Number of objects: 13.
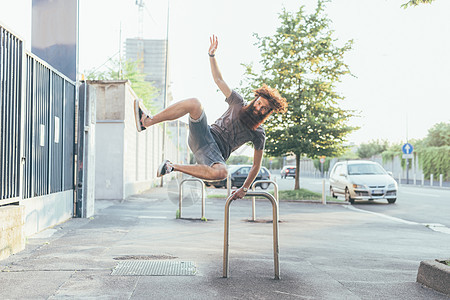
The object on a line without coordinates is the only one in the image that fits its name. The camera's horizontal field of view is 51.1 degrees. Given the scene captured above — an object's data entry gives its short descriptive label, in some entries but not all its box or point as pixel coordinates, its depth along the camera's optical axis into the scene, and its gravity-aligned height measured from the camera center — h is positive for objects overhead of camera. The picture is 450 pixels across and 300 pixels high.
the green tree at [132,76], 36.38 +6.07
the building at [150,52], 142.75 +30.86
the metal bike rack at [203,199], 11.34 -1.12
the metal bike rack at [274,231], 5.03 -0.88
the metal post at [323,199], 17.45 -1.68
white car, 17.47 -1.06
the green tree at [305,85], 20.00 +3.00
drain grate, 5.05 -1.30
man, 4.50 +0.30
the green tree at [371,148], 71.00 +0.93
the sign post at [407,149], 35.06 +0.39
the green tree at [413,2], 5.60 +1.82
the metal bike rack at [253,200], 9.13 -0.83
